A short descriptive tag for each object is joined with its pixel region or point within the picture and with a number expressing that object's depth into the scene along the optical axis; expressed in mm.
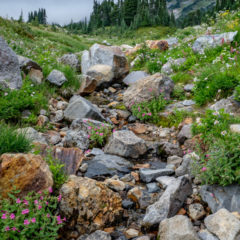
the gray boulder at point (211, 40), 8375
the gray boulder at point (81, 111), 6348
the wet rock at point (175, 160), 4590
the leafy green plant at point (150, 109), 6758
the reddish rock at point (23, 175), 2775
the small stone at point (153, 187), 3842
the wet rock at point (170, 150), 4992
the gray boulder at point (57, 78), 8031
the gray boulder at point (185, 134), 5302
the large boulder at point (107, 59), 10070
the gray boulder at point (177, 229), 2598
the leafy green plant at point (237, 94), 5262
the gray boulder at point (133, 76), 9828
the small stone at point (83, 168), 4328
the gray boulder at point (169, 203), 3096
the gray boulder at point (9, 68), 6207
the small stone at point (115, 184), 3840
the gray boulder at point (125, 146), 4961
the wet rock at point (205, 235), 2664
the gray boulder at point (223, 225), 2529
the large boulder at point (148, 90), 7168
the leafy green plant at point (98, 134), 5422
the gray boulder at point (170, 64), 9260
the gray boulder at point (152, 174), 4129
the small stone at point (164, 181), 3822
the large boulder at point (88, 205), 2924
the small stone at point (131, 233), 2960
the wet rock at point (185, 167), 4090
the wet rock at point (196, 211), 3124
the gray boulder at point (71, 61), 11266
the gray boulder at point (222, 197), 3006
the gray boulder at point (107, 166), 4289
